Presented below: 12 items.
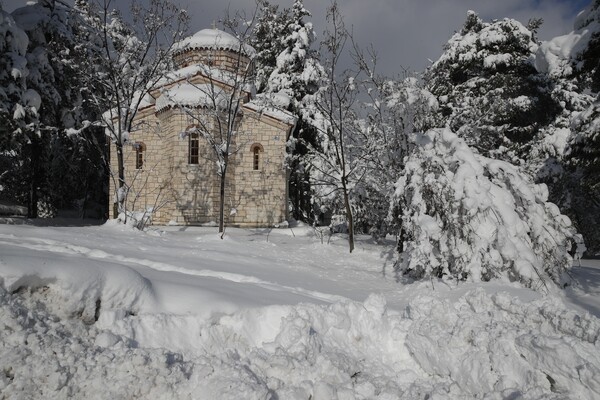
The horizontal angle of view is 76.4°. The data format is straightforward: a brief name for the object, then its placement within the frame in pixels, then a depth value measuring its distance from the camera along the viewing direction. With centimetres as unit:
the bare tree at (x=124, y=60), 1317
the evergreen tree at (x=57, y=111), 1585
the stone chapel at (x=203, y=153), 1709
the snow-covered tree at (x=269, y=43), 2370
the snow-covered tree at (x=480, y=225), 732
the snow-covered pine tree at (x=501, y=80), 1861
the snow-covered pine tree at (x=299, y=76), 2094
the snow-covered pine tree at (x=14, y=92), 1293
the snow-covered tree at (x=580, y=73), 893
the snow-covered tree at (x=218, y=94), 1506
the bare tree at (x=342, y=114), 1301
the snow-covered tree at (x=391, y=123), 1169
